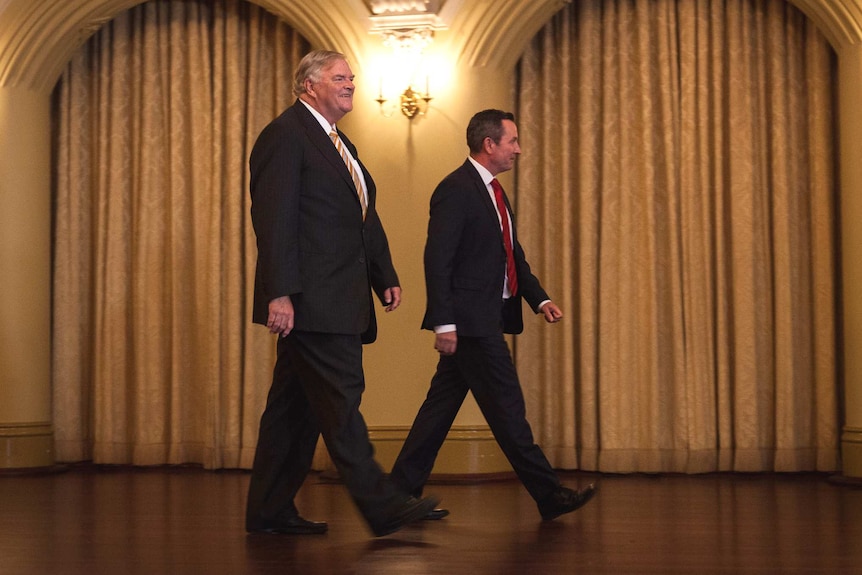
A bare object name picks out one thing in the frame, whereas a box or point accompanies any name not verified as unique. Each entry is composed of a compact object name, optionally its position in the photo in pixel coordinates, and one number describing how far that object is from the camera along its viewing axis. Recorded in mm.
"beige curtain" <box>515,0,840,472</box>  5883
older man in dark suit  3602
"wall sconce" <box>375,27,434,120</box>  5938
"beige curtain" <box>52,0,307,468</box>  6516
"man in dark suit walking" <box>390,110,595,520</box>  4191
